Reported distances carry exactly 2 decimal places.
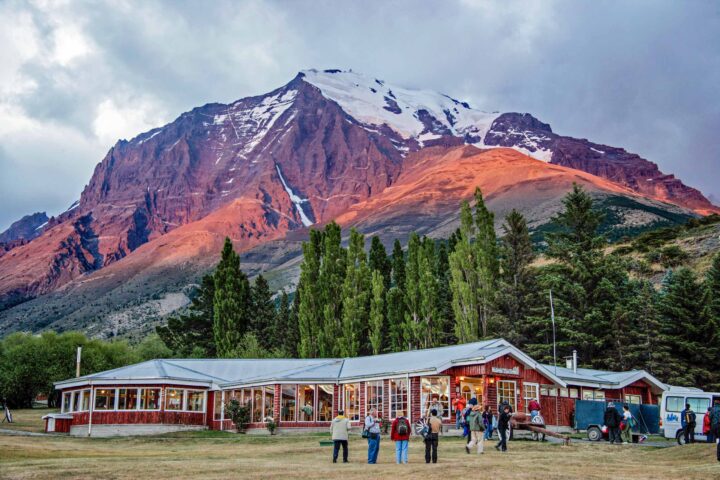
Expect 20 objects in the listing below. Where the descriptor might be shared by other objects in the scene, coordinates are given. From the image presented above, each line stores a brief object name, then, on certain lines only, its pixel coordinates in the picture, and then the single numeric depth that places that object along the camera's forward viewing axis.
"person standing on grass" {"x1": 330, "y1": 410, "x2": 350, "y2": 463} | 21.73
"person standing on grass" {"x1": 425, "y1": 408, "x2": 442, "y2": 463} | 21.25
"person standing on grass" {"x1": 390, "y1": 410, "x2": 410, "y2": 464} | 20.89
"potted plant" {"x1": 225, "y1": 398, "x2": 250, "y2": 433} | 40.09
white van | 28.27
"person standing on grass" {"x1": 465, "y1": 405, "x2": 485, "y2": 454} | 22.84
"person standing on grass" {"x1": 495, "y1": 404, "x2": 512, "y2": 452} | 24.52
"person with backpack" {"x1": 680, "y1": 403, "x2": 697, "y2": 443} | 26.53
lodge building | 35.50
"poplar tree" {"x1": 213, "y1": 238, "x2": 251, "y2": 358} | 64.44
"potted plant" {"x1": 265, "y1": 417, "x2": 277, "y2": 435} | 38.38
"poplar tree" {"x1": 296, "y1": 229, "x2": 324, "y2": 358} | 58.94
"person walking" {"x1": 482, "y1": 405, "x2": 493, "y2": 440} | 28.78
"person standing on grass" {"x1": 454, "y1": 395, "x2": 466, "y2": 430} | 33.50
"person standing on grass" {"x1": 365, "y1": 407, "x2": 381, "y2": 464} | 21.42
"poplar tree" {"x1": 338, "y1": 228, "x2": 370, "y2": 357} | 56.88
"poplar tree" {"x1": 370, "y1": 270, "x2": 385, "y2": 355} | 57.50
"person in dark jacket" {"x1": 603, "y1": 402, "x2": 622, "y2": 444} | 28.92
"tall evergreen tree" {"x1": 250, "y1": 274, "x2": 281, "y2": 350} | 75.31
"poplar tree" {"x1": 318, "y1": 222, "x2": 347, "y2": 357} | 57.81
